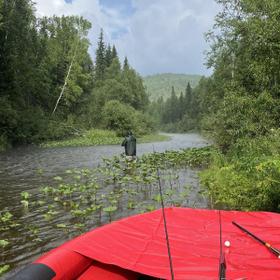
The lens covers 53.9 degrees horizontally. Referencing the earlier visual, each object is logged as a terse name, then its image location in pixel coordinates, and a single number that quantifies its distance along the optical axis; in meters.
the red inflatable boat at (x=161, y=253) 3.01
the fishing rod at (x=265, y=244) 3.37
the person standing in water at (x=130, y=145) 13.54
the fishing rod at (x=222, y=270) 2.77
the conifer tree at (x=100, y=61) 63.10
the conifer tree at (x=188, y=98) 103.03
